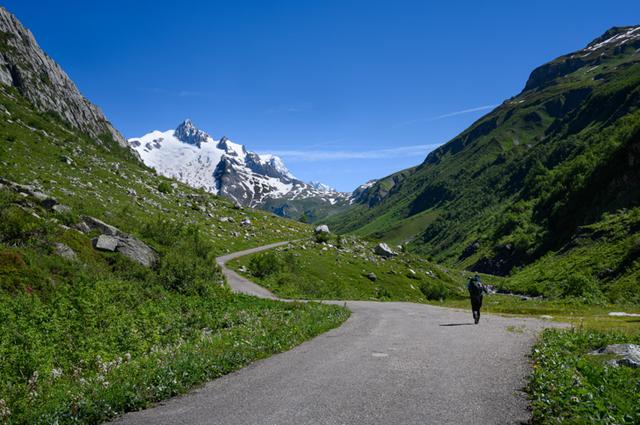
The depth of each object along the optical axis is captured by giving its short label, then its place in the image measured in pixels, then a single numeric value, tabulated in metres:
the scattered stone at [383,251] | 81.00
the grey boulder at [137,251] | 25.78
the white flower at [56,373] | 10.82
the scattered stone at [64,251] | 21.19
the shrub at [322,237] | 76.51
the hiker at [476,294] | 23.49
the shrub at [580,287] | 40.50
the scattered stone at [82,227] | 26.49
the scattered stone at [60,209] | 26.77
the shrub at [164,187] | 72.43
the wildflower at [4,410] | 8.13
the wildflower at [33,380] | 9.88
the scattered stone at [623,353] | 10.31
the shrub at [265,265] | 47.92
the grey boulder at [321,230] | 81.81
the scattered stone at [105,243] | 24.78
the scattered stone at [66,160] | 58.41
